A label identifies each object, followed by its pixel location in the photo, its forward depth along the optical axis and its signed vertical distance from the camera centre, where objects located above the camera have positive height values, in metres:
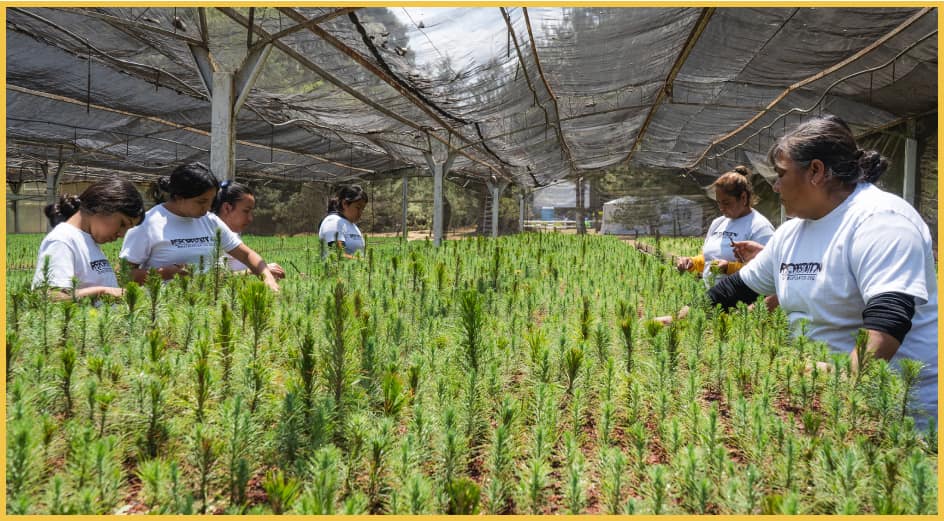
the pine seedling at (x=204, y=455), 0.99 -0.42
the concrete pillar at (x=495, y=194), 23.02 +2.82
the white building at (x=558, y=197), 40.22 +4.96
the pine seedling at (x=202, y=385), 1.23 -0.34
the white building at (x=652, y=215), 31.59 +2.63
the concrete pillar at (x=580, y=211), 31.61 +2.79
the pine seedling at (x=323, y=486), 0.90 -0.43
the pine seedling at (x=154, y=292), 2.04 -0.17
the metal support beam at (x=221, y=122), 5.87 +1.49
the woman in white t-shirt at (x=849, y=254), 1.69 +0.02
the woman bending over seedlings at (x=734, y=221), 4.23 +0.32
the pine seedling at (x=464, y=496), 0.90 -0.43
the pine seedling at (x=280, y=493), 0.89 -0.43
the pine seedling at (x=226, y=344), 1.51 -0.30
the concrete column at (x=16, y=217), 30.12 +1.81
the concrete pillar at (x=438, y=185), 14.49 +1.97
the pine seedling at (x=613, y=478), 1.02 -0.47
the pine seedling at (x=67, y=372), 1.28 -0.32
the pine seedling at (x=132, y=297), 1.97 -0.19
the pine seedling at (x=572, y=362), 1.54 -0.33
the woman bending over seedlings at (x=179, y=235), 3.34 +0.10
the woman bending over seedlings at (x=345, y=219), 5.55 +0.37
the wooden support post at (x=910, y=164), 12.14 +2.34
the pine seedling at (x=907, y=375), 1.31 -0.30
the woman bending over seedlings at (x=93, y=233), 2.56 +0.08
